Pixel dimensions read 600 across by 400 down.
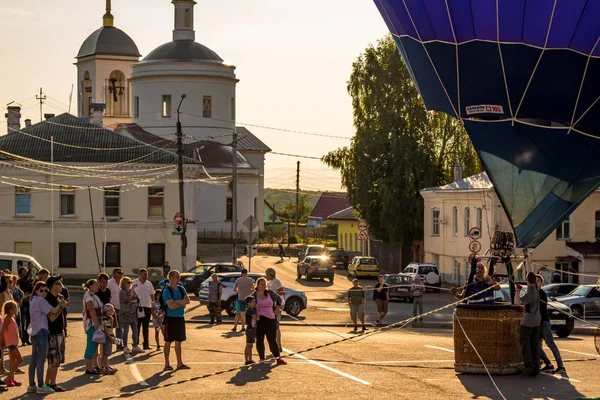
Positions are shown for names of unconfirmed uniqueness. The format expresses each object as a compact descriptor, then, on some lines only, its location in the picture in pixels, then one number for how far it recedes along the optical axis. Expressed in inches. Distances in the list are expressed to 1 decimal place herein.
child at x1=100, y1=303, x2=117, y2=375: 832.9
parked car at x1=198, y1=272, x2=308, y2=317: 1459.2
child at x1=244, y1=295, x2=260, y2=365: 887.7
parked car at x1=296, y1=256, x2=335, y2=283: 2321.6
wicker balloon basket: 840.3
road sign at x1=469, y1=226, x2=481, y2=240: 1551.4
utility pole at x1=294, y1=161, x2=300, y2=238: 4308.6
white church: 3240.7
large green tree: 2536.9
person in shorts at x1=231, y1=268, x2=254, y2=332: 1094.4
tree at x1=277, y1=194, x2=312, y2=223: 6262.3
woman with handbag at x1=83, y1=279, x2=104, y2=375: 819.4
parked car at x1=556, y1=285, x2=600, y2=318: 1498.5
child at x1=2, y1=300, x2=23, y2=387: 765.3
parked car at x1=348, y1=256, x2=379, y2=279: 2397.9
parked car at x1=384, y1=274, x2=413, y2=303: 1769.2
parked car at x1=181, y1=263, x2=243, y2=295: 1871.3
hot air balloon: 824.3
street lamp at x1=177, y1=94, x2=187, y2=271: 2092.8
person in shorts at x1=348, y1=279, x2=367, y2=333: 1233.4
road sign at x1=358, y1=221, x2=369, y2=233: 2502.5
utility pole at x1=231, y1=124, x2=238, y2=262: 2119.8
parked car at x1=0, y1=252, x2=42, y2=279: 1471.5
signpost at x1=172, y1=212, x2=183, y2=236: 2033.2
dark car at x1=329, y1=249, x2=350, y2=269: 2856.8
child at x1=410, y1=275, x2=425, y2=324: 1350.9
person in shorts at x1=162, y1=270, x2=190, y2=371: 864.3
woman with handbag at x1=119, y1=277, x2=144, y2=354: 969.5
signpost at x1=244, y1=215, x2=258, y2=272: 1838.1
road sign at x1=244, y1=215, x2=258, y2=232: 1838.1
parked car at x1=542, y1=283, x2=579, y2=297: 1576.0
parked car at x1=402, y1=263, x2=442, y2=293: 2062.7
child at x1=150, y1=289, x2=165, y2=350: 1018.7
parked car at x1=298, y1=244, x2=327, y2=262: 2709.2
